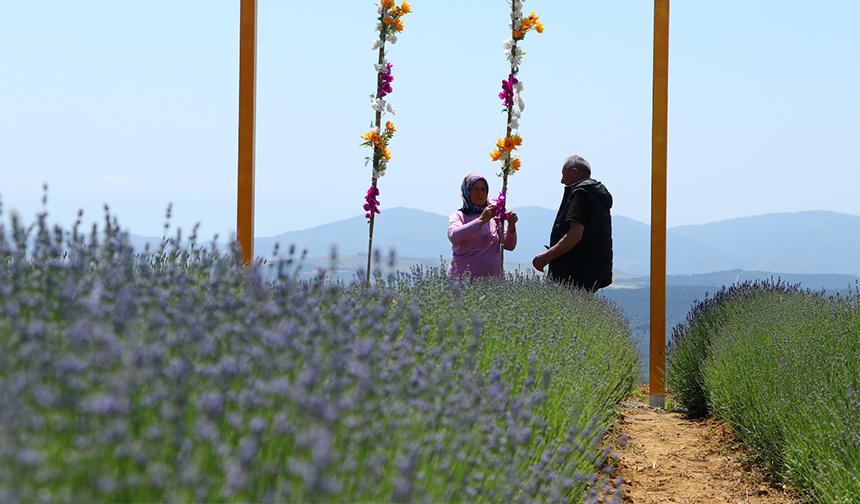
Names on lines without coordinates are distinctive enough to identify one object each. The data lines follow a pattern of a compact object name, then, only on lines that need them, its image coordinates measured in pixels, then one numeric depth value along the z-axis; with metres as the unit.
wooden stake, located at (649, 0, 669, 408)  13.29
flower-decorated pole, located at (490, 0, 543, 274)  12.37
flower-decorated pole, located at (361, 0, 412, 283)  12.21
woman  11.45
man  11.65
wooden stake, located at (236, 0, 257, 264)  12.38
